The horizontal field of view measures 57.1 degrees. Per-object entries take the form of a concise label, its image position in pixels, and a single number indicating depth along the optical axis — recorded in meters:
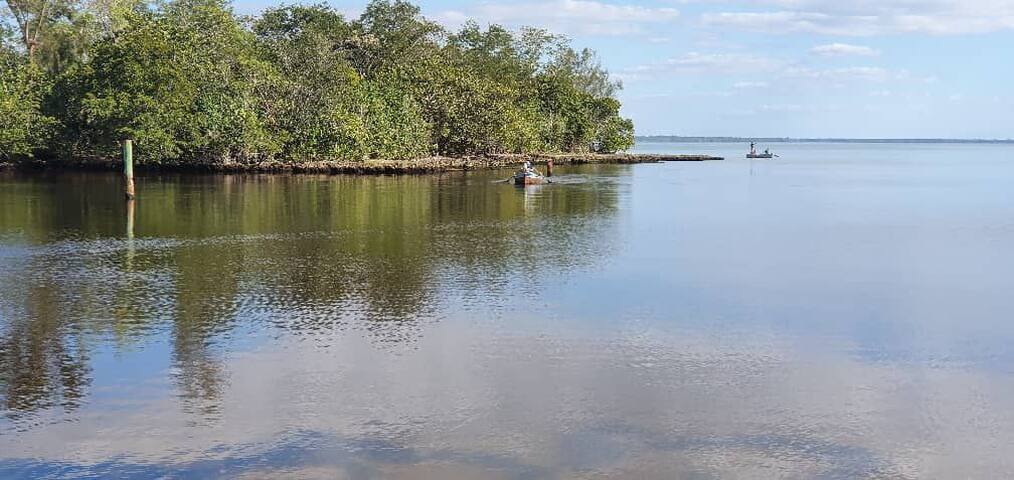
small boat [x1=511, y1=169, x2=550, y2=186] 73.31
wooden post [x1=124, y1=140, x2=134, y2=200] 53.16
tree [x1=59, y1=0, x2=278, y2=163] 78.06
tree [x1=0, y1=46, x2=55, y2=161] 78.31
